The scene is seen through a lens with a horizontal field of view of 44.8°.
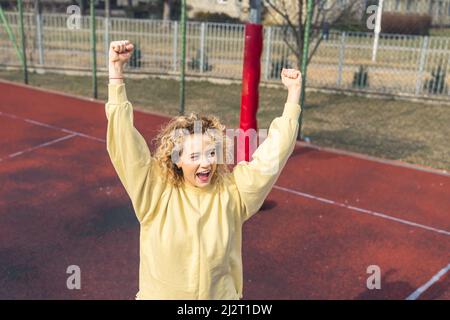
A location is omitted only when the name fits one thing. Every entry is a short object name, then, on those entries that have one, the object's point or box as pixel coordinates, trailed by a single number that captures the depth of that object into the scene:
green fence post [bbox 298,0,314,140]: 8.52
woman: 2.33
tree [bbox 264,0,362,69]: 12.45
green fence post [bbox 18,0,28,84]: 13.37
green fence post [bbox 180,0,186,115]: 10.05
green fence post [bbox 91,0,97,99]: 11.68
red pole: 5.92
